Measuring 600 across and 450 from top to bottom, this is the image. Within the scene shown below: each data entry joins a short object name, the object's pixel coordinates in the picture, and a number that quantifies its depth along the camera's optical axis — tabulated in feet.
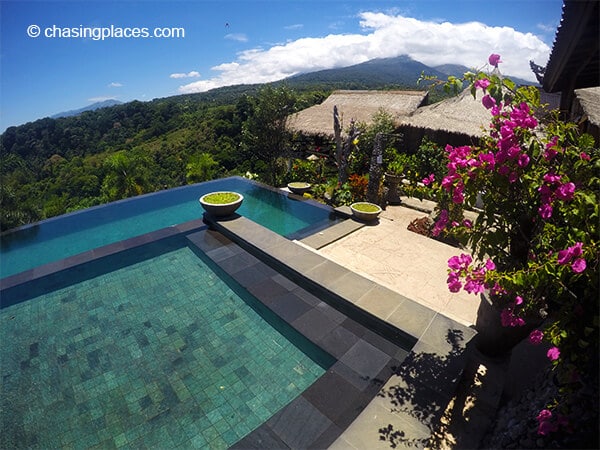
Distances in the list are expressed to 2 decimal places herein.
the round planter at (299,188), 34.24
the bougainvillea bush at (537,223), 6.20
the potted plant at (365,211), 26.32
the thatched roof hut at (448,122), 38.42
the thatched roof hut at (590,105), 17.89
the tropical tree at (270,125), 39.24
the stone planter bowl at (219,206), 25.23
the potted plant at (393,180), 31.78
